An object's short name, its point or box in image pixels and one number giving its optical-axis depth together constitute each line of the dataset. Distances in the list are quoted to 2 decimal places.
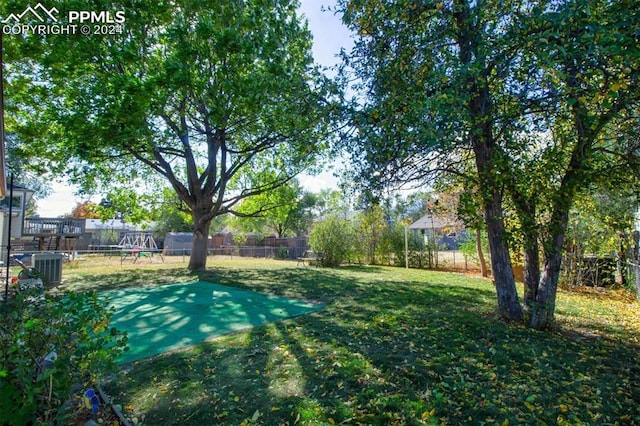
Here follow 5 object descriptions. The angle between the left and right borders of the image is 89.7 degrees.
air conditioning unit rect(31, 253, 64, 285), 7.95
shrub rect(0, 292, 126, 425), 1.83
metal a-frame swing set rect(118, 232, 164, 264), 18.30
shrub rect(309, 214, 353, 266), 15.67
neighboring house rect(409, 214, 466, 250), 12.52
